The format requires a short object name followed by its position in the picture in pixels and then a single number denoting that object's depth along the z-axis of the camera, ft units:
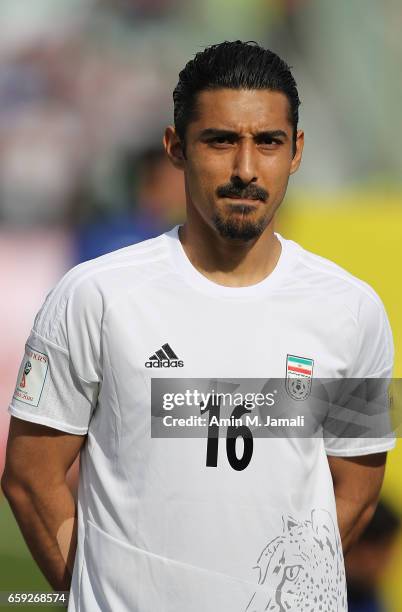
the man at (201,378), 29.67
